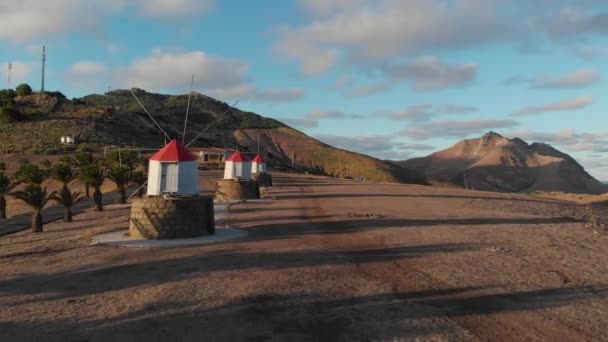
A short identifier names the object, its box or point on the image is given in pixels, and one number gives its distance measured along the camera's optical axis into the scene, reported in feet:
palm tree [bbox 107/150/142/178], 141.79
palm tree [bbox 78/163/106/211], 96.07
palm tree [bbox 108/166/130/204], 103.86
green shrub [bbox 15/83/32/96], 381.85
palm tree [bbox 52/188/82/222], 82.48
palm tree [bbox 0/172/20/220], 97.50
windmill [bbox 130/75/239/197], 59.00
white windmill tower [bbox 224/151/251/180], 119.34
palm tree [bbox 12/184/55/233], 72.38
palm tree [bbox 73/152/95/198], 124.47
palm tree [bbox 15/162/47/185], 112.57
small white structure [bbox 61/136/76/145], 246.47
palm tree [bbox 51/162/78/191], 99.25
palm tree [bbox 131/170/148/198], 114.11
